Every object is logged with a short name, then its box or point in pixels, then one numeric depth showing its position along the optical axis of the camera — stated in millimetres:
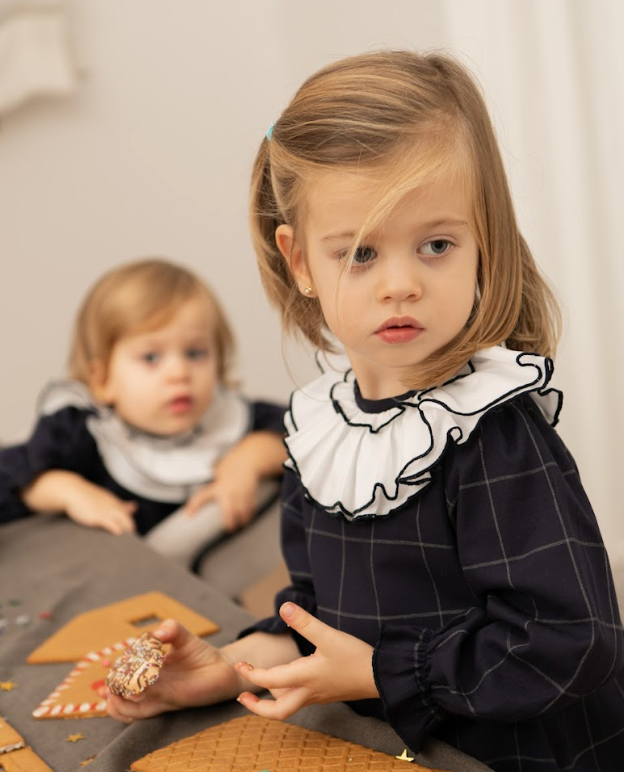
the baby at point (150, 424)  1644
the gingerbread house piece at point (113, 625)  1086
